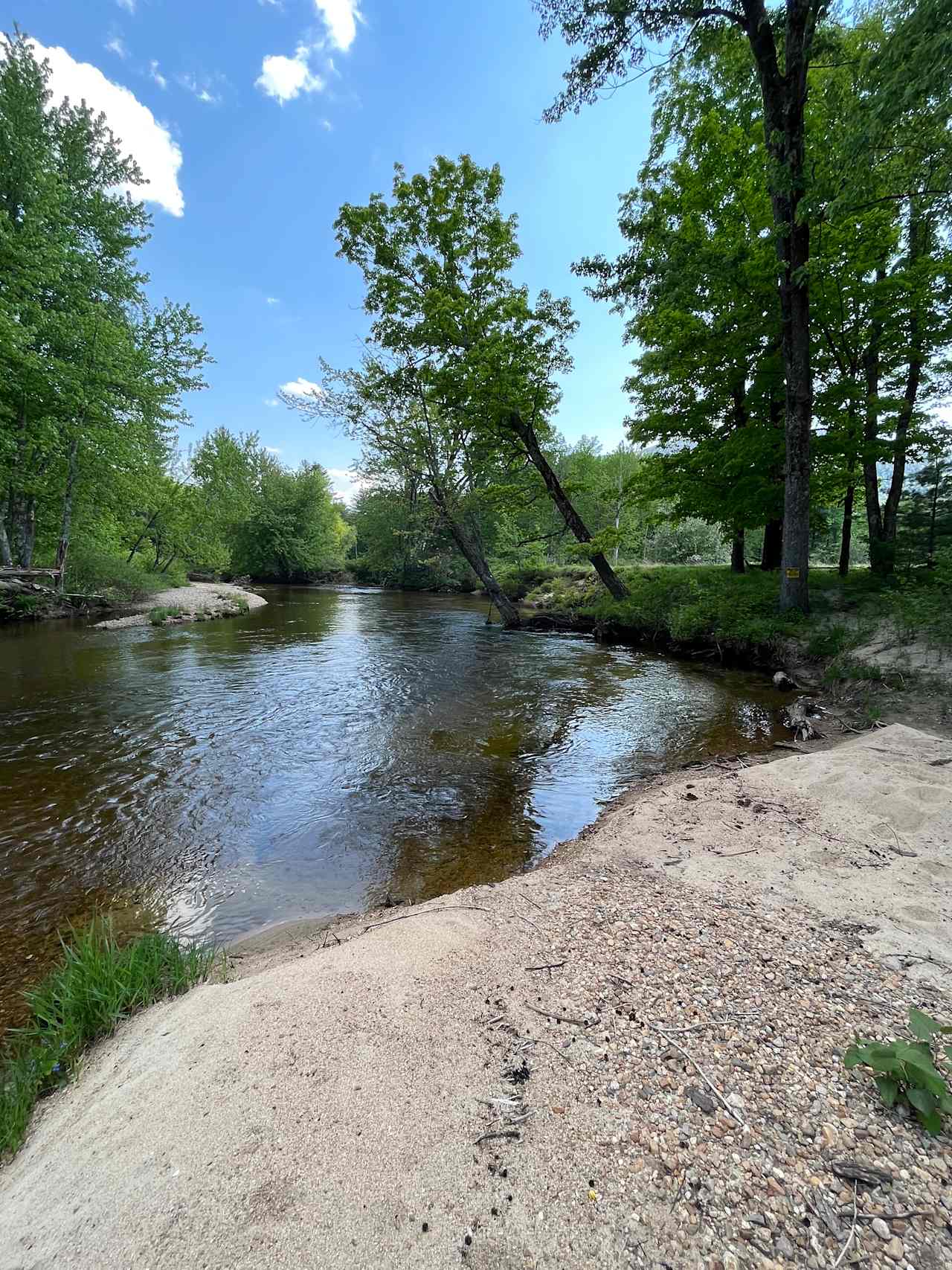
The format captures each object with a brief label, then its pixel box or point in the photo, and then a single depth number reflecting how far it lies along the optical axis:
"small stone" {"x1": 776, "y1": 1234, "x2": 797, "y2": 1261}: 1.29
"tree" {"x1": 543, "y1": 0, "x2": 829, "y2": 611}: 8.70
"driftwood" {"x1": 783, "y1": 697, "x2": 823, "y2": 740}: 6.82
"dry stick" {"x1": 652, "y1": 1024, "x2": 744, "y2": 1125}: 1.69
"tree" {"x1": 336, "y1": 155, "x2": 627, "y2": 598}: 15.16
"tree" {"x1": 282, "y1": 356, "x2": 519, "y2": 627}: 17.91
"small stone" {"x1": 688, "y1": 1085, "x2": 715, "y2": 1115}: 1.72
